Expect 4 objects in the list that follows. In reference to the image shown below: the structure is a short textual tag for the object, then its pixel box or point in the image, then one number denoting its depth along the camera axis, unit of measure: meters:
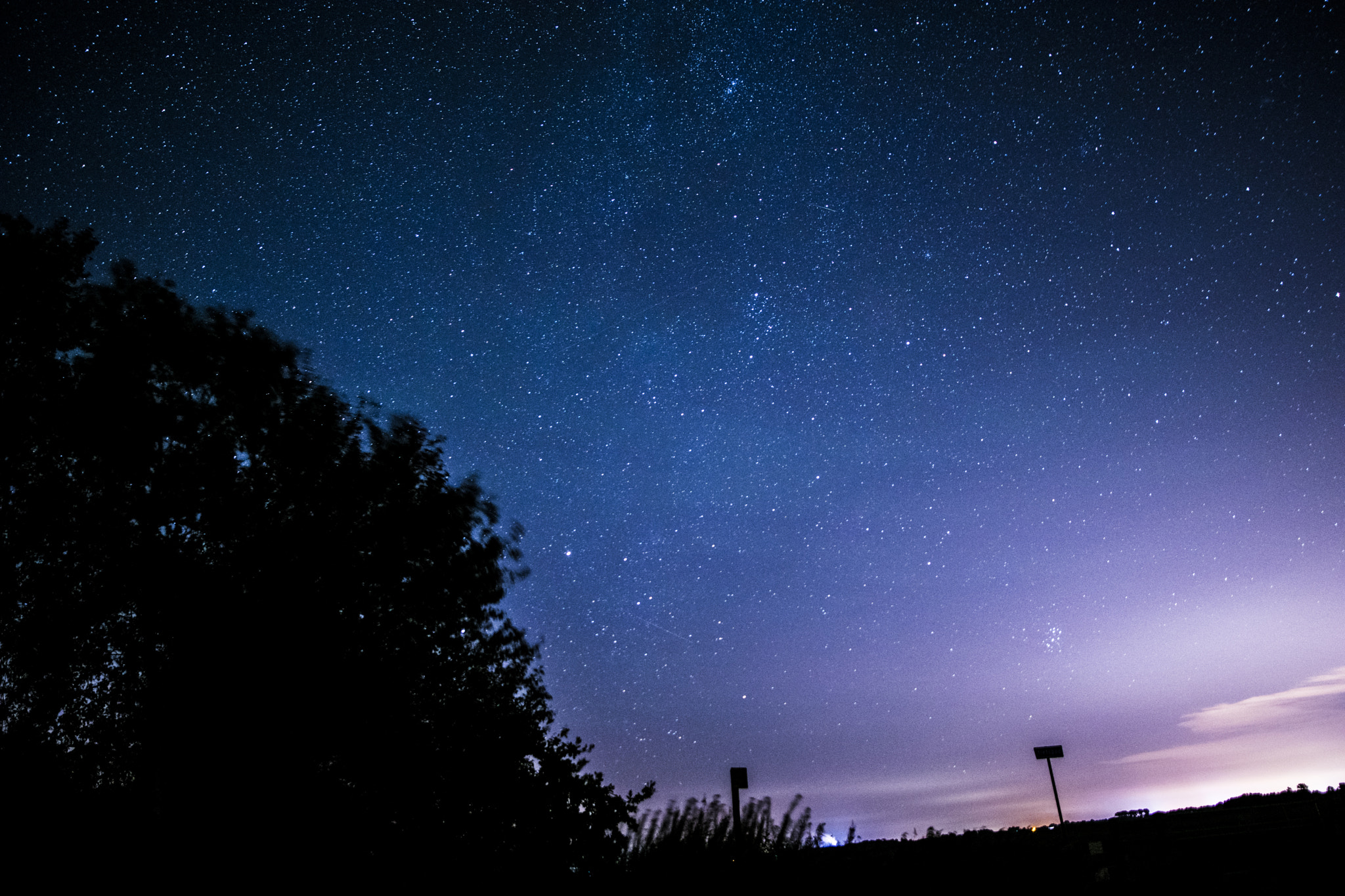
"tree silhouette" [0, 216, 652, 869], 9.37
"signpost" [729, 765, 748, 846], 12.95
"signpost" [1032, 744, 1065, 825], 18.02
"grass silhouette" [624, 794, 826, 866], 3.49
